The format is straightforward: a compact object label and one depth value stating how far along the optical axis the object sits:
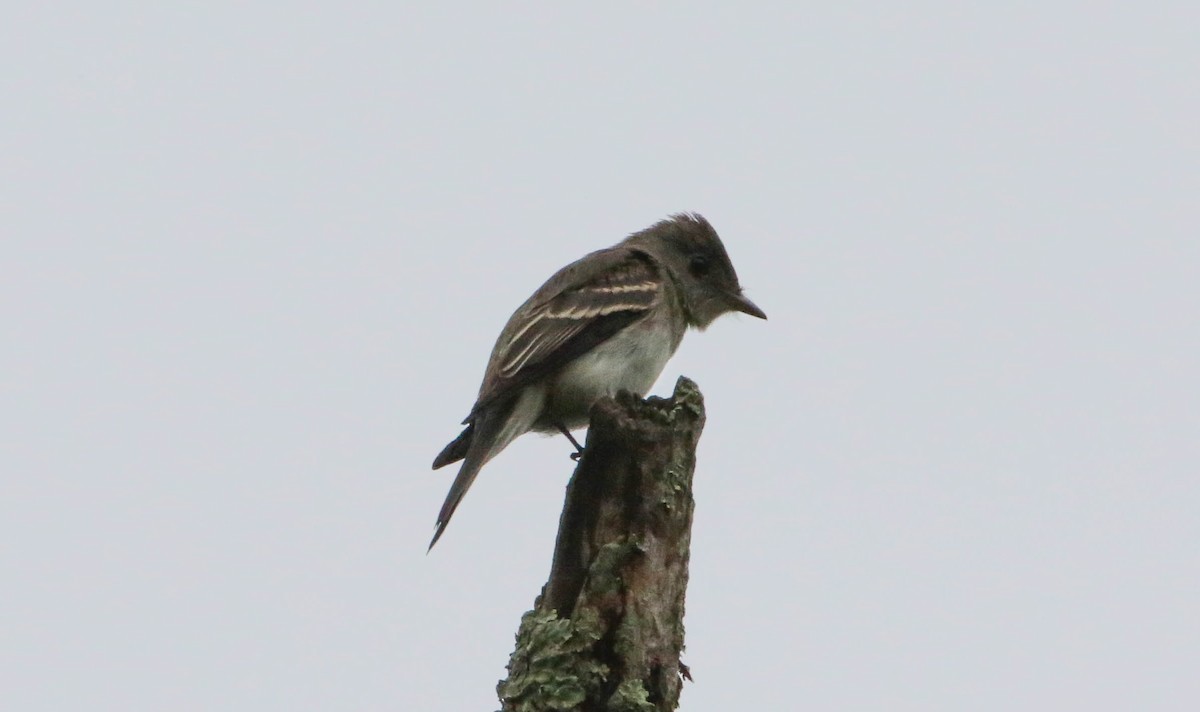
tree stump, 11.31
